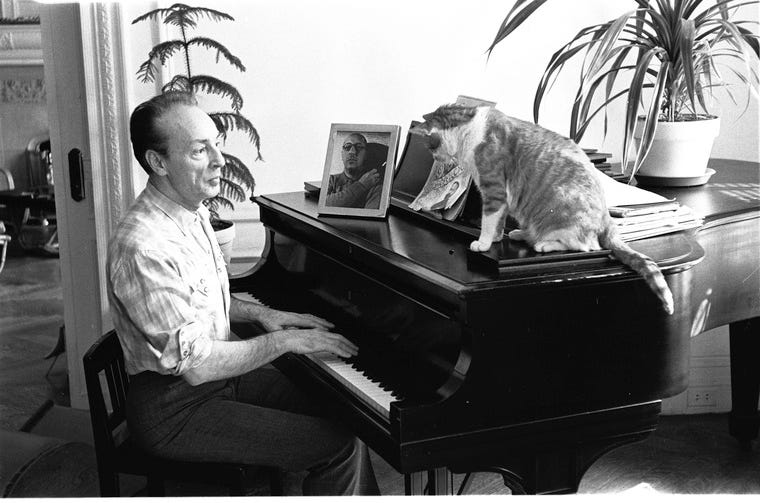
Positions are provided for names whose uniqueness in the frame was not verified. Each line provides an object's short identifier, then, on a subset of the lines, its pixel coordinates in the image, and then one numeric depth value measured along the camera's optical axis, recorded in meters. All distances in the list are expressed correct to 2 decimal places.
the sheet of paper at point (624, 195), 2.40
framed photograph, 2.65
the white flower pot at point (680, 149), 2.93
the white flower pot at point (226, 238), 3.52
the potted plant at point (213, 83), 3.46
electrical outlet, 3.87
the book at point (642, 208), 2.30
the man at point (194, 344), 2.25
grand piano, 1.96
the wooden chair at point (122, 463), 2.34
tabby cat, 2.11
